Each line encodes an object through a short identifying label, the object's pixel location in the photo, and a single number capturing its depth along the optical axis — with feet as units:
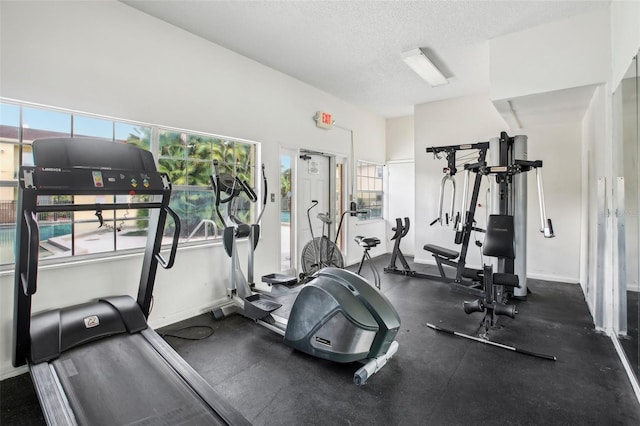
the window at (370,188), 21.24
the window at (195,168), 11.18
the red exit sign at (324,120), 16.75
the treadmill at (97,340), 5.75
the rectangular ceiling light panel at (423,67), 12.65
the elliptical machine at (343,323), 7.52
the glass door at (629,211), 7.38
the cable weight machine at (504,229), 9.68
